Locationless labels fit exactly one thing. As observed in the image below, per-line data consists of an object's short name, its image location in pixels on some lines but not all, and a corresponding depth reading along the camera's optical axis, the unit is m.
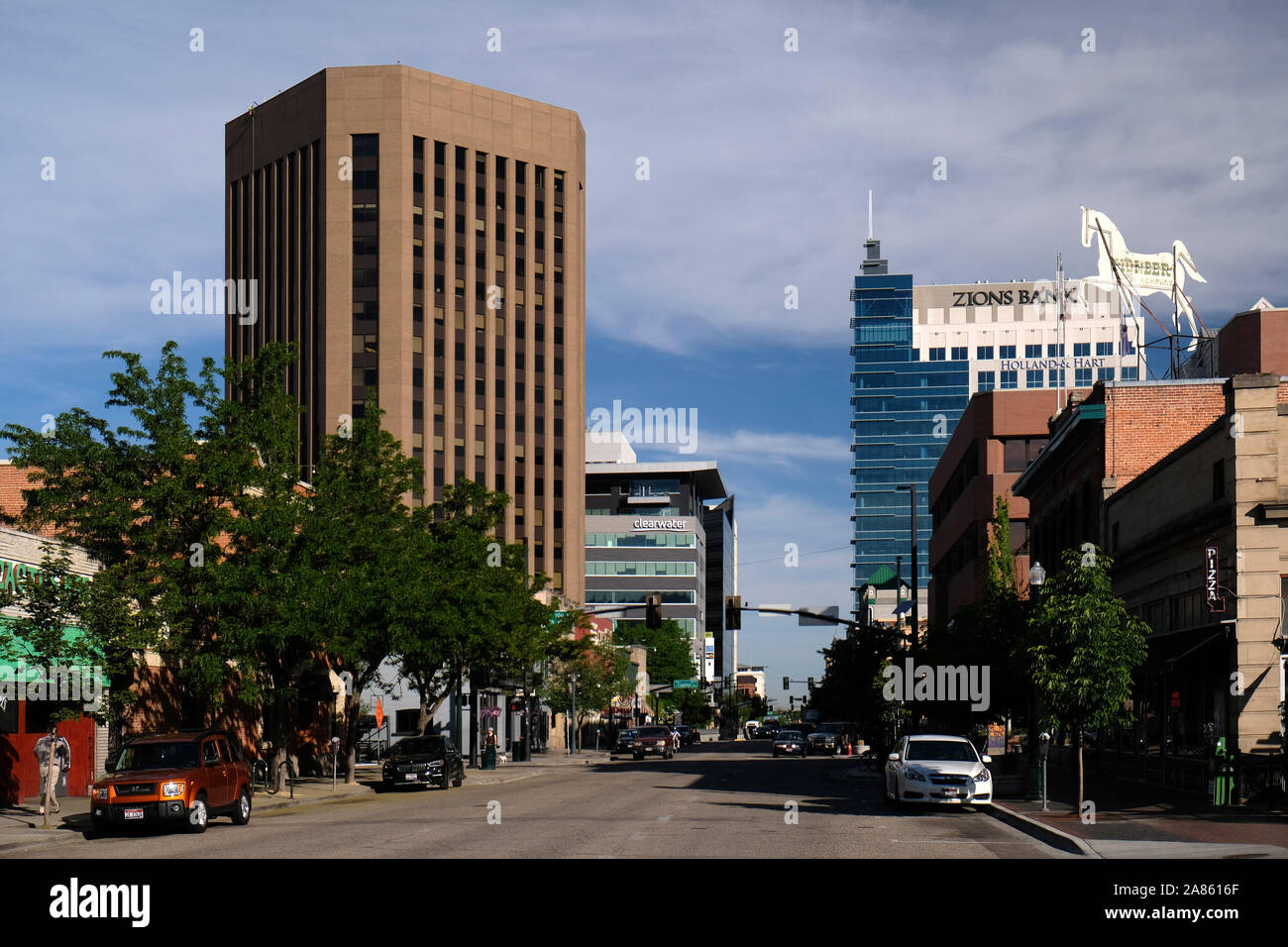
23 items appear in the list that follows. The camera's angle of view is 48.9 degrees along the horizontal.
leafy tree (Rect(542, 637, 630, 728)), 83.56
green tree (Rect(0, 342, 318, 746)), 33.38
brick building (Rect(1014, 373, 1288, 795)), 31.62
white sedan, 30.31
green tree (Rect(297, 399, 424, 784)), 35.66
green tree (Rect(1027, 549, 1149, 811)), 28.36
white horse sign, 59.56
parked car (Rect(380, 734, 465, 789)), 40.69
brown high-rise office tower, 122.12
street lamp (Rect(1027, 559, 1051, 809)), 31.16
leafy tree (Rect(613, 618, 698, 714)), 159.50
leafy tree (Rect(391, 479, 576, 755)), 42.66
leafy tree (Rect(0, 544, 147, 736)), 28.78
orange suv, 24.52
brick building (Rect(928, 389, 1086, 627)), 77.00
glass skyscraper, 185.01
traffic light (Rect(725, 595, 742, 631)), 53.53
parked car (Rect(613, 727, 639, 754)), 77.50
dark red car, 75.06
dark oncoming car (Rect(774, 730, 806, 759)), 80.94
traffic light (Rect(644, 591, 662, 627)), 49.16
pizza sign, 31.64
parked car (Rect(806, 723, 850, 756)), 87.81
